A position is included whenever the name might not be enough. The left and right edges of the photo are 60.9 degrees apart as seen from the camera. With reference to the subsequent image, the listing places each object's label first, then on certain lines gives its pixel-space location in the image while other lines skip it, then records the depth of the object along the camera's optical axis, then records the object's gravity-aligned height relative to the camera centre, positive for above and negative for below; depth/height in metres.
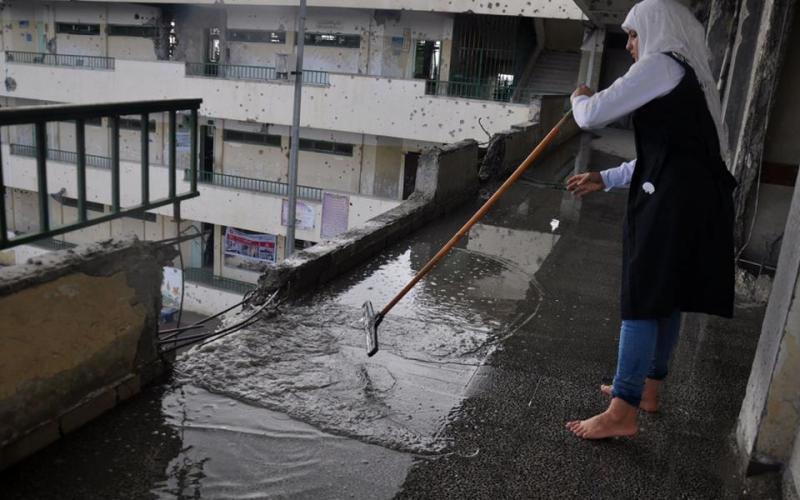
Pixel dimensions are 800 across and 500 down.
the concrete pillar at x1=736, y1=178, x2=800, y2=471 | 2.62 -1.00
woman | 2.74 -0.30
